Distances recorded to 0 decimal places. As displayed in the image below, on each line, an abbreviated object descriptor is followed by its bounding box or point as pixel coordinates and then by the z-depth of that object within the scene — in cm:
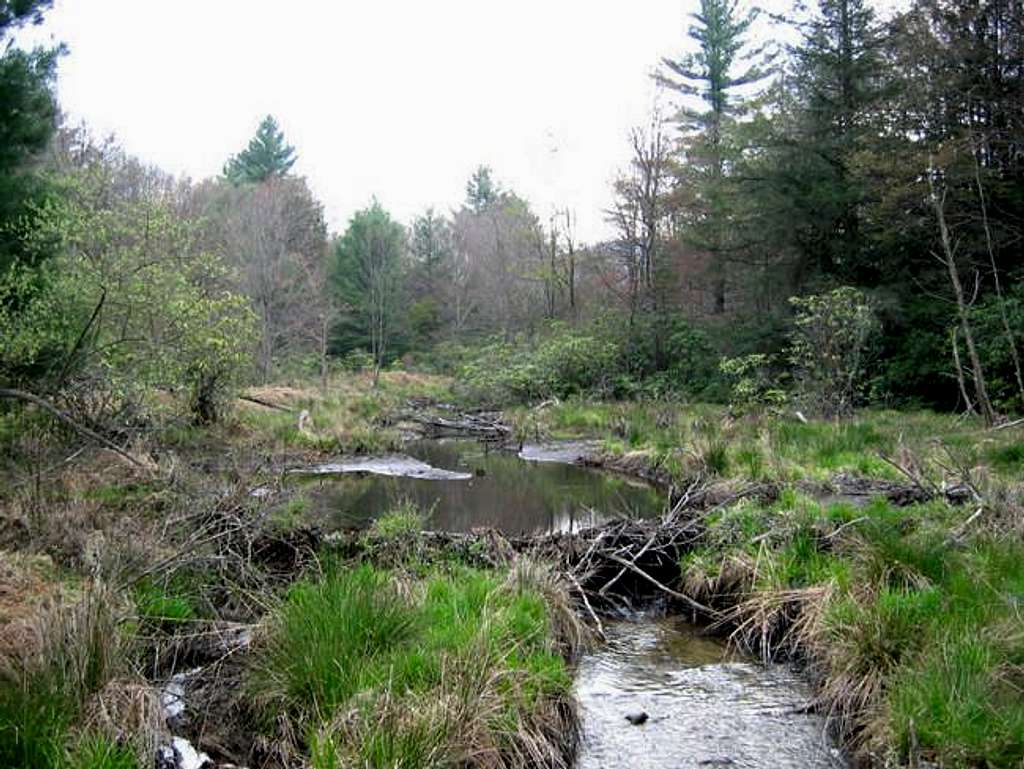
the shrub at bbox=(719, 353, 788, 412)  1742
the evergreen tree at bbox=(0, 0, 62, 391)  873
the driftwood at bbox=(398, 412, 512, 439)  2211
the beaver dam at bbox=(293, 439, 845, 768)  493
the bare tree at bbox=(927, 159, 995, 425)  1311
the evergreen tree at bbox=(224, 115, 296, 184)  4703
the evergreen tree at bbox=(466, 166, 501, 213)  5634
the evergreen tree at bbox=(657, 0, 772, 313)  3114
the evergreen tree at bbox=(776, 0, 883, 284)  2334
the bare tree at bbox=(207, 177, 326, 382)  3020
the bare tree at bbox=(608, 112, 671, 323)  2657
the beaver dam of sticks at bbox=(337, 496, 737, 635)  747
